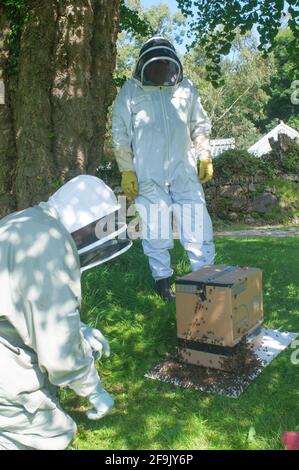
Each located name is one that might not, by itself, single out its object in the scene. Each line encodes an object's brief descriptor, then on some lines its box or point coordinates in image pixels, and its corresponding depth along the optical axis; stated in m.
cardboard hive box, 3.40
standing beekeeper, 4.61
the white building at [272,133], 35.66
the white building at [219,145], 31.95
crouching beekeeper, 2.03
